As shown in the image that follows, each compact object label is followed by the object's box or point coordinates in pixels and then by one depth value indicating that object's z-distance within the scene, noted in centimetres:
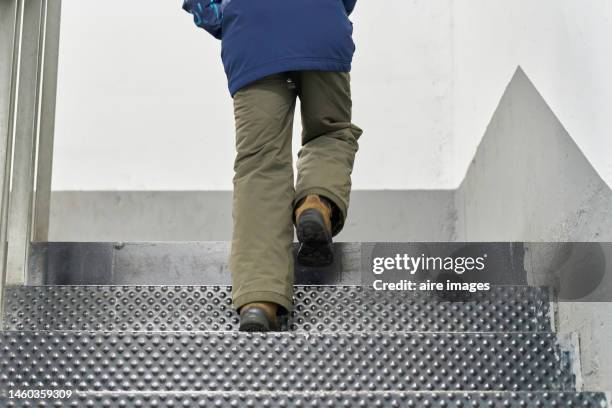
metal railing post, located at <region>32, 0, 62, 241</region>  525
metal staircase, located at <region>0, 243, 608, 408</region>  354
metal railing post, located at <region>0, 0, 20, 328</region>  463
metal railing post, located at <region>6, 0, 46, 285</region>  502
